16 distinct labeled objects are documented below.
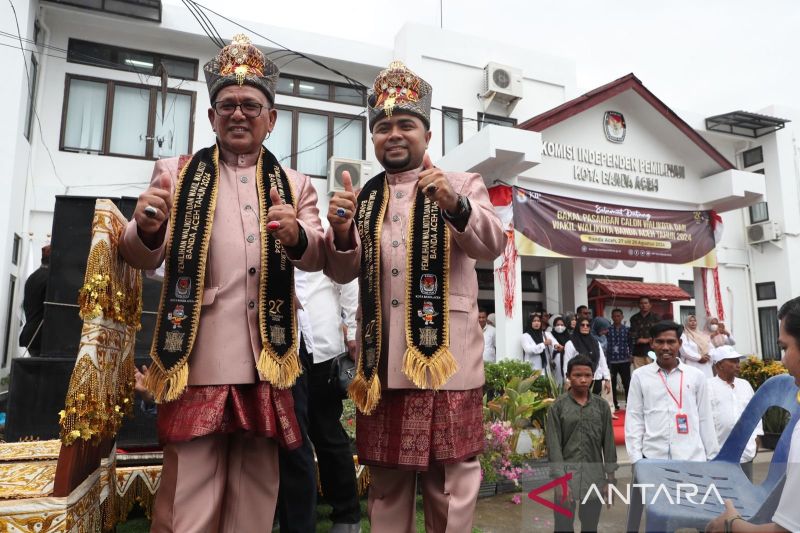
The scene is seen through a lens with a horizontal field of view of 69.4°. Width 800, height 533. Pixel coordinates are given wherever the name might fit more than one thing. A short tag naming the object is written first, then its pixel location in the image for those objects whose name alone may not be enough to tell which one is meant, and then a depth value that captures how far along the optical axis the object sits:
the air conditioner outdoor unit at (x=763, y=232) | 15.09
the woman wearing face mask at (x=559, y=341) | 8.78
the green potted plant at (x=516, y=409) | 5.58
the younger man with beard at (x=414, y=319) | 2.18
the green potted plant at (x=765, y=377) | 6.85
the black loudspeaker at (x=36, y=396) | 4.12
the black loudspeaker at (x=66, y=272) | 4.28
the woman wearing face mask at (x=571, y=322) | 8.89
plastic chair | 1.34
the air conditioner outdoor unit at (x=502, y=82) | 11.76
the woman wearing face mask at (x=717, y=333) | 9.46
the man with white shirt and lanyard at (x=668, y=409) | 3.95
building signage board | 9.08
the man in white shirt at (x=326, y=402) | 3.35
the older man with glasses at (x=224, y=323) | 2.04
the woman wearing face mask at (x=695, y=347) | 7.77
